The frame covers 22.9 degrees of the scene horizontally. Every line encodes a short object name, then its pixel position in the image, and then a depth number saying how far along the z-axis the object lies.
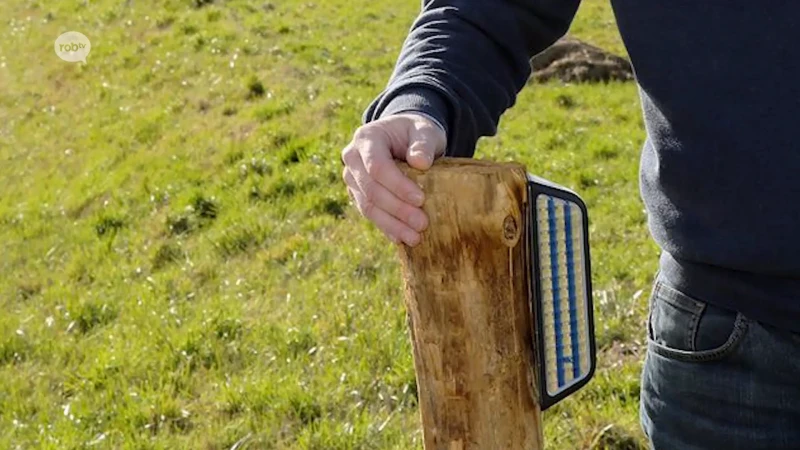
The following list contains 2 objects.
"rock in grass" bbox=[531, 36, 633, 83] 10.94
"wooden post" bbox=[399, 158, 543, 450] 1.66
